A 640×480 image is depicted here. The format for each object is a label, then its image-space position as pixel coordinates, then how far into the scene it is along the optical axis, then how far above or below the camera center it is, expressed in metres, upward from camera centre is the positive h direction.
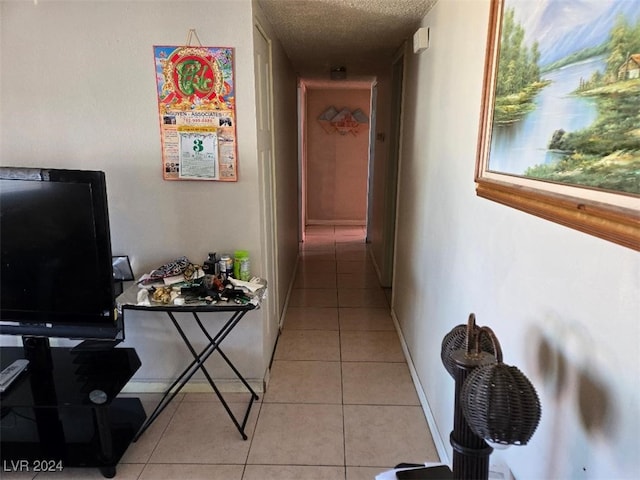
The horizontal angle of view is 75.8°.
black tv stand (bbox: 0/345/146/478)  1.74 -1.22
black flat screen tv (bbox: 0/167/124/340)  1.61 -0.43
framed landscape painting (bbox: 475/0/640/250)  0.71 +0.08
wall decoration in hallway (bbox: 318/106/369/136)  6.38 +0.42
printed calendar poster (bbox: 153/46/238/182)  1.96 +0.17
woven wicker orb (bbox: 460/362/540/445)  0.79 -0.49
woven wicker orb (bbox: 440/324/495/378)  1.01 -0.49
